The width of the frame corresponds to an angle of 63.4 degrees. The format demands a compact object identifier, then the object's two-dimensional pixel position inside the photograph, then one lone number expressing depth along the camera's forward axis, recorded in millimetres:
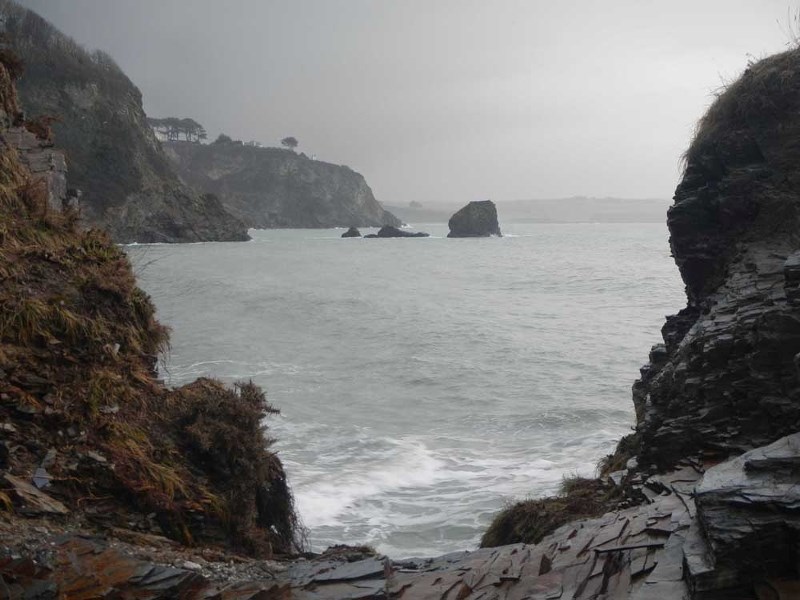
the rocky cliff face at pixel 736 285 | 6570
